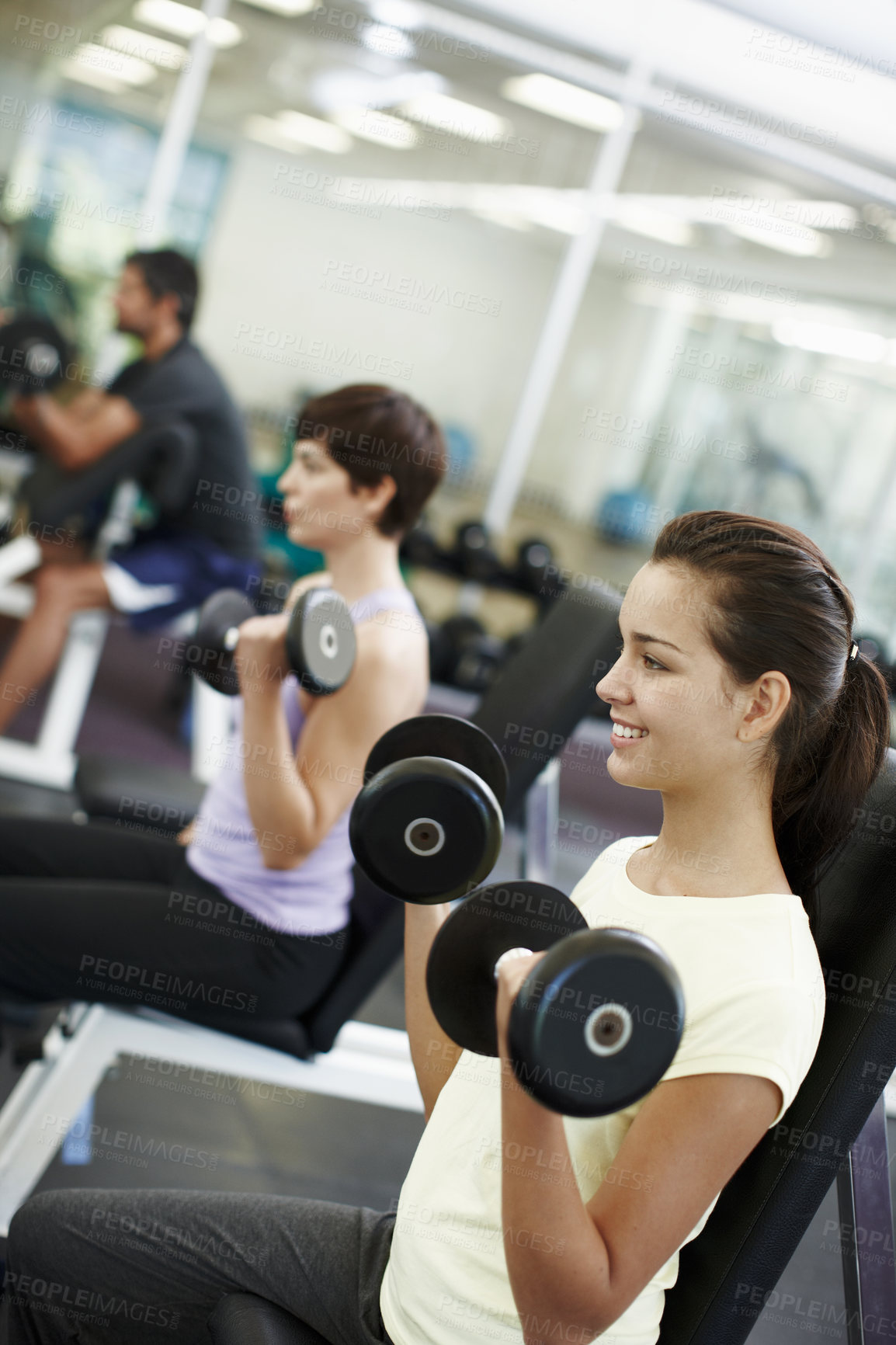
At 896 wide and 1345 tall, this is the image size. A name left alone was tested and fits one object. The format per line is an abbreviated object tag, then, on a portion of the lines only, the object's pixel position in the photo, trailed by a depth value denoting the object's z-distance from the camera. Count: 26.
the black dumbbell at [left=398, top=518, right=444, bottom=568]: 4.62
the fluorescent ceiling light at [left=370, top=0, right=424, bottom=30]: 4.58
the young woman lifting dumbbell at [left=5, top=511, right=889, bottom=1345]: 0.77
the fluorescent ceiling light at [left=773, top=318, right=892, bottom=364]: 5.64
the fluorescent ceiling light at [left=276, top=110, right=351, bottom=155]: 5.28
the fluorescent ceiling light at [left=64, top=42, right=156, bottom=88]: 4.90
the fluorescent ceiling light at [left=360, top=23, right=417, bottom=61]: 4.77
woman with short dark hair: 1.54
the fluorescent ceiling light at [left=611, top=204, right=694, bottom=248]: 5.39
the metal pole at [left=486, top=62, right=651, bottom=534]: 4.85
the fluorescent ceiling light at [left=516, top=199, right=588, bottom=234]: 5.31
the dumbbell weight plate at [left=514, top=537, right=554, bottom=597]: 4.68
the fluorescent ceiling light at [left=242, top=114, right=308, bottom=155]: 5.25
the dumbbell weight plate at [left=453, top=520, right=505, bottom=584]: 4.64
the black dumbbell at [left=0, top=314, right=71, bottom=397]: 3.21
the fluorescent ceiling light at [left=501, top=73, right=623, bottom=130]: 4.86
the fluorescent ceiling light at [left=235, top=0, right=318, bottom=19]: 4.91
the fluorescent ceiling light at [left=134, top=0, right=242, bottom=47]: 4.67
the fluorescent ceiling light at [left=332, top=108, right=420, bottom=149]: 5.30
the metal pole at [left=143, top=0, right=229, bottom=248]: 4.54
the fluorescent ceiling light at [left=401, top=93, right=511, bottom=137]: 5.15
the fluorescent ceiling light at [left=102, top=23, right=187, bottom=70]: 4.83
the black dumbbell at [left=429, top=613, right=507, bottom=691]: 4.04
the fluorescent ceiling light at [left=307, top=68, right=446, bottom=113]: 5.11
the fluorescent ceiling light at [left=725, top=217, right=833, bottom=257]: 5.52
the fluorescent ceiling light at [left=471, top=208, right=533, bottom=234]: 5.44
